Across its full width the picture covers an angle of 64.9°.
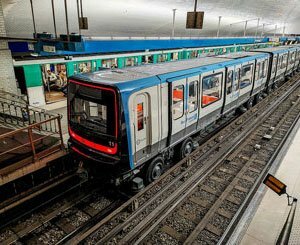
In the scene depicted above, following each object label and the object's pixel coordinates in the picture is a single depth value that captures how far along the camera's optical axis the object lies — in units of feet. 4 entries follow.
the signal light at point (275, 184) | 12.30
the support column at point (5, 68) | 27.84
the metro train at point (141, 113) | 15.89
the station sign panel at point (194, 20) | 24.29
